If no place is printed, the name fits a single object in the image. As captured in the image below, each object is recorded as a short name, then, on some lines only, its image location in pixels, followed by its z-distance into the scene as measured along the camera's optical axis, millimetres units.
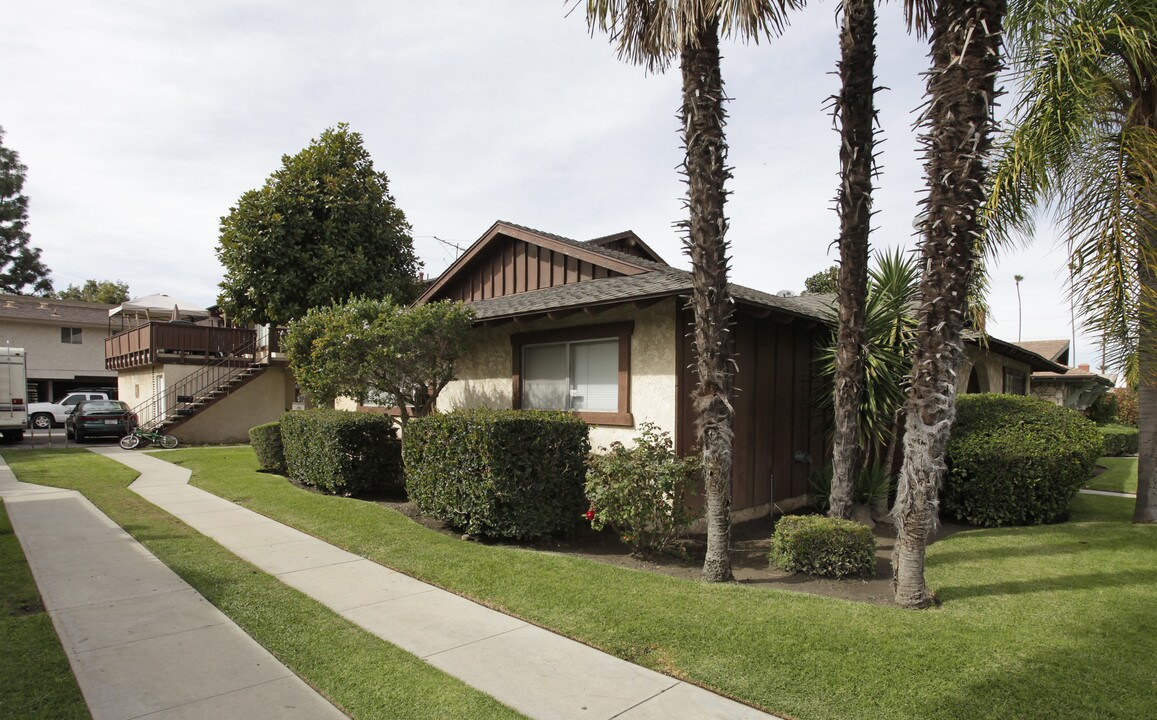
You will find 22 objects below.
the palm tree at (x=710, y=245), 6160
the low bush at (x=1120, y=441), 19734
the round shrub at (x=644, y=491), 6969
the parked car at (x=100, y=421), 21391
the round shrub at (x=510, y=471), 7512
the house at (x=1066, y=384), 24234
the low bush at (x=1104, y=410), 26328
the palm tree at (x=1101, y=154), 7426
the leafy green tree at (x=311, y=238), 18656
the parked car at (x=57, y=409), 27562
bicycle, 19250
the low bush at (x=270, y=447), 13797
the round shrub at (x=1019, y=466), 8750
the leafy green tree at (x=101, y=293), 50125
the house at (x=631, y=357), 8383
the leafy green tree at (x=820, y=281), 43841
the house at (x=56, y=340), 32125
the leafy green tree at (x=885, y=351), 8609
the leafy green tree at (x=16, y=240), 38906
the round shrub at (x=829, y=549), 6441
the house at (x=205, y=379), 21688
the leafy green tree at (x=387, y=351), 10273
